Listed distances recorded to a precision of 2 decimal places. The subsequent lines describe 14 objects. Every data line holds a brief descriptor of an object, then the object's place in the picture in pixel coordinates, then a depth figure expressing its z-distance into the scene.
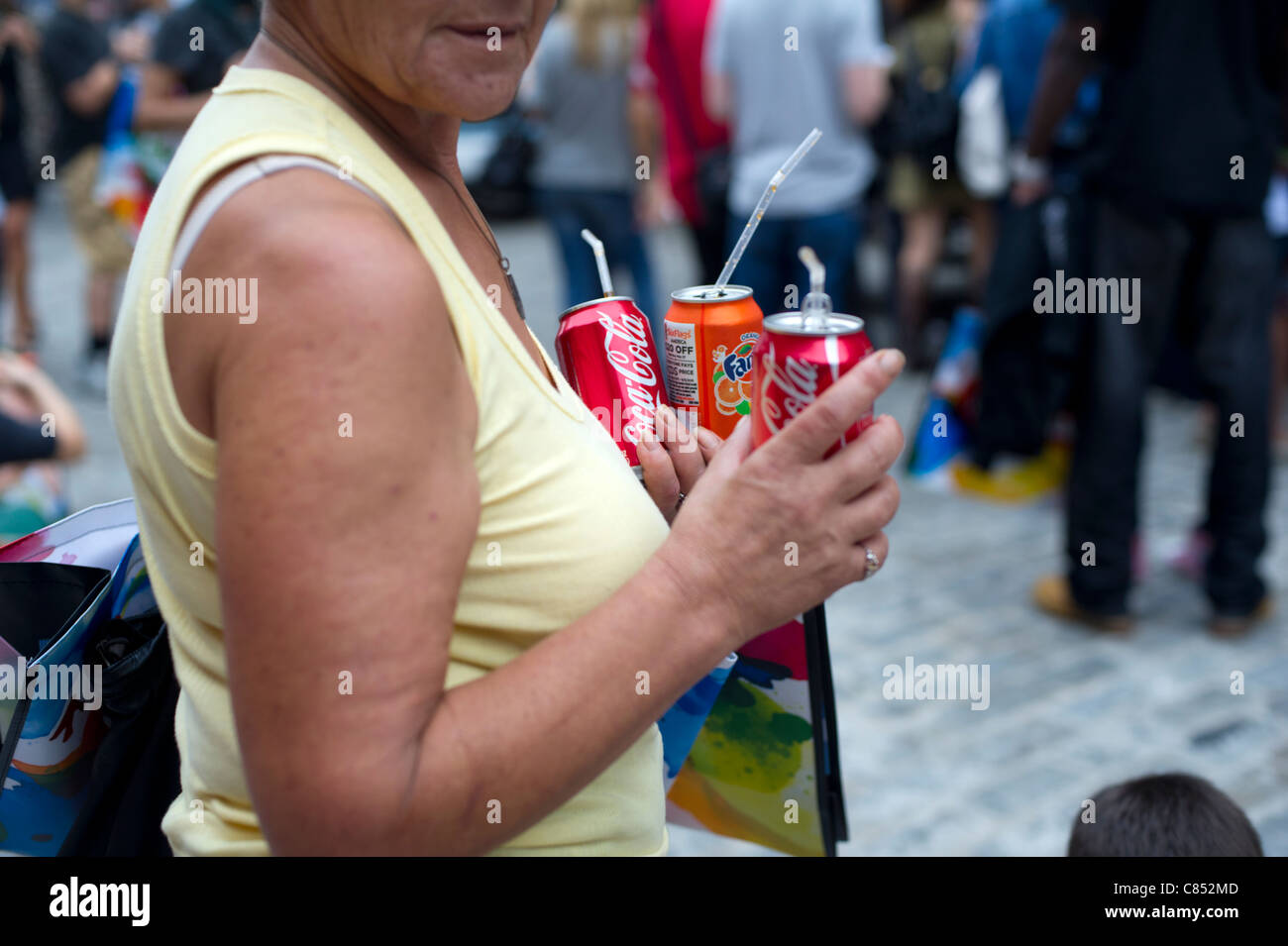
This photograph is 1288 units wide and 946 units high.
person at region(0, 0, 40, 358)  7.94
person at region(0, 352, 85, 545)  3.13
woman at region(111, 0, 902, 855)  0.90
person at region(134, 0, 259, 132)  4.61
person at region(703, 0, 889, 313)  5.04
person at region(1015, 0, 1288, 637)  3.77
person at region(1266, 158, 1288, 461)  5.19
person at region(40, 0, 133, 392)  7.32
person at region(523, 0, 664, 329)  5.96
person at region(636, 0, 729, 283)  5.64
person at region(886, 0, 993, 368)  6.55
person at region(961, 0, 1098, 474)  4.12
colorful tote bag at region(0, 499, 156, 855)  1.36
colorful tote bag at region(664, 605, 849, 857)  1.55
